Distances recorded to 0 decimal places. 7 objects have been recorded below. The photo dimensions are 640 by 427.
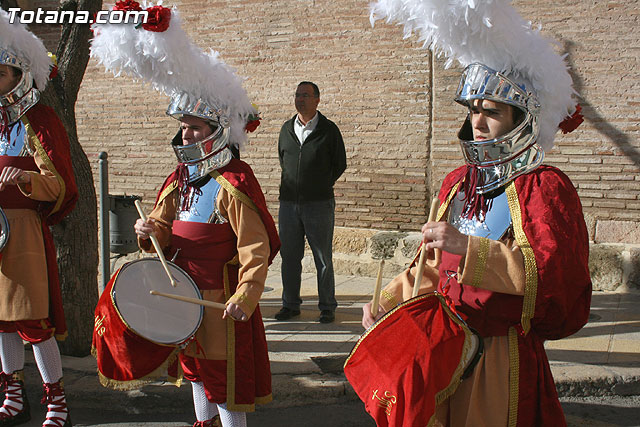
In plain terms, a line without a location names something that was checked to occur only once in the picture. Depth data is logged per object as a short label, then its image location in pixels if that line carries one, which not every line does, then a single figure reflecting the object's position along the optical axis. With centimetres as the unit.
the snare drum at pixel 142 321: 302
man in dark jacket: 609
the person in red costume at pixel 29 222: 378
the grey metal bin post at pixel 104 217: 532
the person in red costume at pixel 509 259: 225
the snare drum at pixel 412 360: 219
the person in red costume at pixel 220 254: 312
